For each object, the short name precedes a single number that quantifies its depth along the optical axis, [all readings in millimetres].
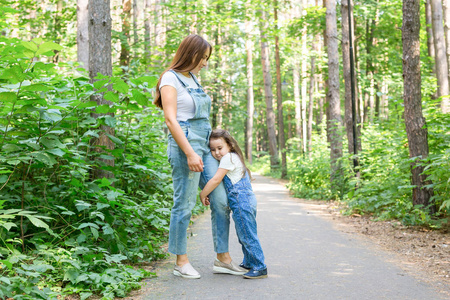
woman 3711
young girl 3867
